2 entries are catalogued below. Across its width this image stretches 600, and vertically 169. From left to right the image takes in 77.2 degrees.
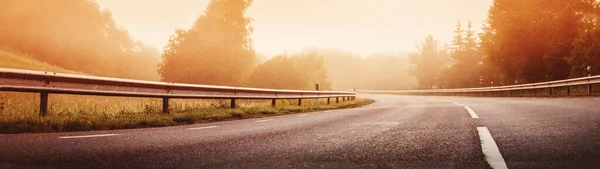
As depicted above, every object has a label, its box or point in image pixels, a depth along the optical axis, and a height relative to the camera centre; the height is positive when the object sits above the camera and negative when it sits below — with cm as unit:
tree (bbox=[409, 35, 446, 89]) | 7300 +537
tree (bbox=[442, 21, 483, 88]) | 6166 +361
